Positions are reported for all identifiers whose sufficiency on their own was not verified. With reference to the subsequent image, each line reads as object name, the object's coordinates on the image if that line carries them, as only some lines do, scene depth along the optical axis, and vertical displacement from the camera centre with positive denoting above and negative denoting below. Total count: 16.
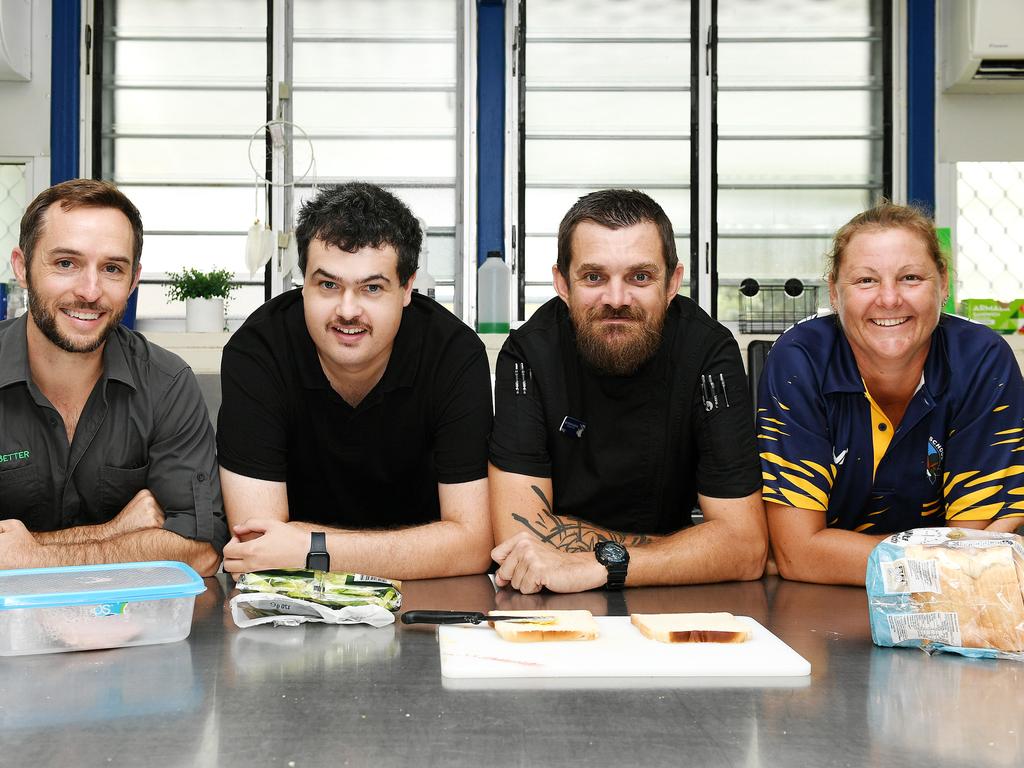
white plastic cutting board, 0.97 -0.28
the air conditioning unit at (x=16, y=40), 3.92 +1.45
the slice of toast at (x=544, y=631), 1.07 -0.27
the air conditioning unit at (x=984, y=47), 3.85 +1.40
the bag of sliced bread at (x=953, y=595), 1.05 -0.23
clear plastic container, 1.04 -0.25
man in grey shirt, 1.67 -0.04
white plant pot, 3.33 +0.25
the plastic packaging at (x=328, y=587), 1.19 -0.26
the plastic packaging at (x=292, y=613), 1.16 -0.28
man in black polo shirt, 1.70 -0.04
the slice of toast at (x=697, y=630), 1.07 -0.27
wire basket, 3.85 +0.36
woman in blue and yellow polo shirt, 1.65 -0.04
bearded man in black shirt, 1.73 -0.04
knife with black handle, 1.16 -0.28
